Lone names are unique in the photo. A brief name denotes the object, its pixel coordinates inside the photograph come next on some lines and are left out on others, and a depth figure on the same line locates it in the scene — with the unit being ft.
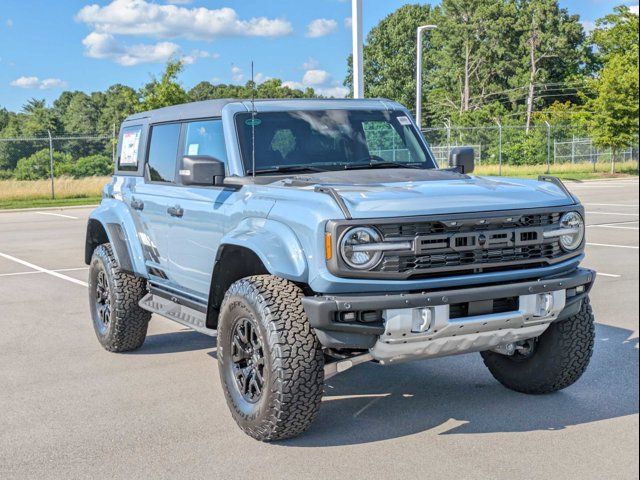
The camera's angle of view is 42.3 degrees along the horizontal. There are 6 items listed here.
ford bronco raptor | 14.15
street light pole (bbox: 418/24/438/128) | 86.48
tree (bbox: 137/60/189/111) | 106.73
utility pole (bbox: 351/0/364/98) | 49.26
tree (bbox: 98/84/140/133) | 226.79
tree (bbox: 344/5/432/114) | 269.44
